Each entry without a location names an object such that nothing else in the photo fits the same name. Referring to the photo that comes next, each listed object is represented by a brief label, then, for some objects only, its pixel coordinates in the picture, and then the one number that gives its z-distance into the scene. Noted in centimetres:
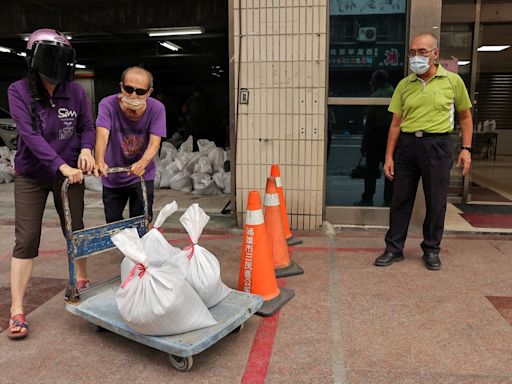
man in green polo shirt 403
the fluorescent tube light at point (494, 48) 1137
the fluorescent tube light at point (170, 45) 1286
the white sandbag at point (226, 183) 779
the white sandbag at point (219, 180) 783
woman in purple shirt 296
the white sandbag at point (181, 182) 814
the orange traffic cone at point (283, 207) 494
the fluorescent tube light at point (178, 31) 1010
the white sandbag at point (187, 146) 909
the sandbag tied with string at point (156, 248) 306
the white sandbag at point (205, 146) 868
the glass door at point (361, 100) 529
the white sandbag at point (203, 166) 819
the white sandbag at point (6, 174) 909
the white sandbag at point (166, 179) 834
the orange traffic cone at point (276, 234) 411
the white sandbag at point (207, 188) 784
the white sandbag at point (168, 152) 880
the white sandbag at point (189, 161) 833
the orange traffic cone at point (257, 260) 347
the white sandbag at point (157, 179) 838
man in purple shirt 338
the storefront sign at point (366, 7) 524
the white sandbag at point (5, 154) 987
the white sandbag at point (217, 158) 838
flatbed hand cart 260
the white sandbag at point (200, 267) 292
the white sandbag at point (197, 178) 800
